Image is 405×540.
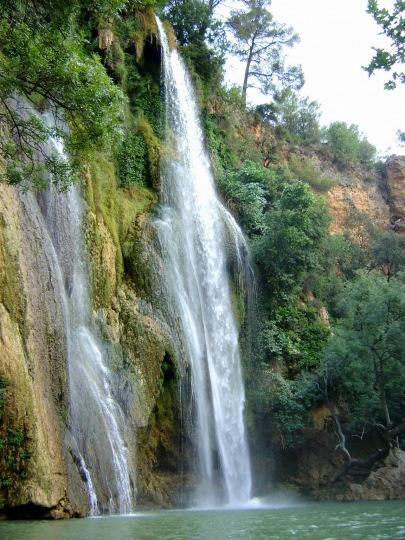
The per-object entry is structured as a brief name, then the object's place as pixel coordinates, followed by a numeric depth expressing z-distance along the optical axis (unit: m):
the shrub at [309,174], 33.34
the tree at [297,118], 34.72
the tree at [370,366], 18.44
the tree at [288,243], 22.92
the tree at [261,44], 32.09
